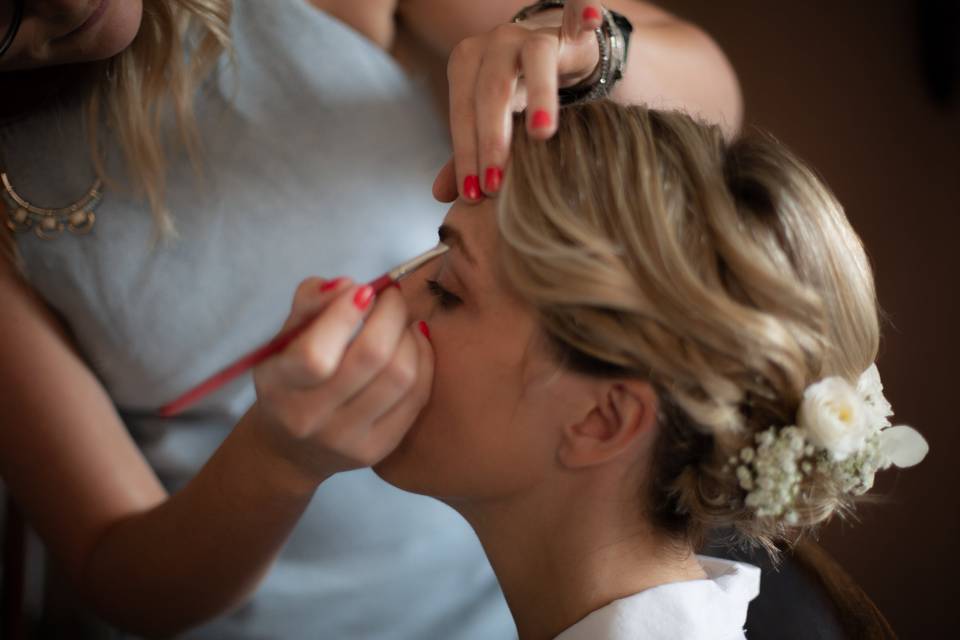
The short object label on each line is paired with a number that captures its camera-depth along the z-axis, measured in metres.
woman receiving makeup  0.80
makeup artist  1.03
